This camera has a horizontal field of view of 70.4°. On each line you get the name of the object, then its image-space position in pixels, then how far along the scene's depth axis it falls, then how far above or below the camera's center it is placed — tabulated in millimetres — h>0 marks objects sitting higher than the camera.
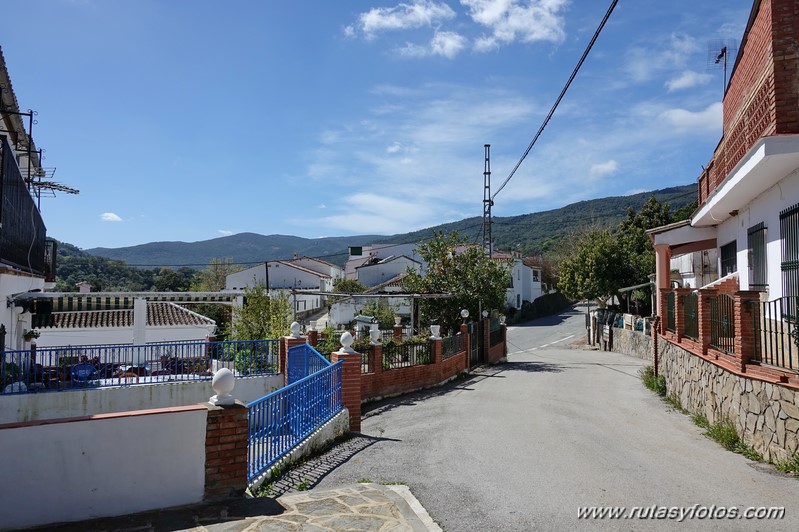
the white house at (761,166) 8258 +1955
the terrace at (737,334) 7094 -642
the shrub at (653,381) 14410 -2385
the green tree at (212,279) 49375 +2356
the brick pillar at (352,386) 9969 -1607
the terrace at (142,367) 12125 -1657
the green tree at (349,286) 55459 +894
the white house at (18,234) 10852 +1500
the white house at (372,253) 72375 +5632
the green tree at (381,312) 34000 -1074
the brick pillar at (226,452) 5625 -1564
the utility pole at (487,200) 29562 +4951
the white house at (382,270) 61969 +2730
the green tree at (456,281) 23578 +561
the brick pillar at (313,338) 16250 -1245
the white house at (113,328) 26391 -1513
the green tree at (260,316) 19281 -706
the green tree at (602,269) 34906 +1517
